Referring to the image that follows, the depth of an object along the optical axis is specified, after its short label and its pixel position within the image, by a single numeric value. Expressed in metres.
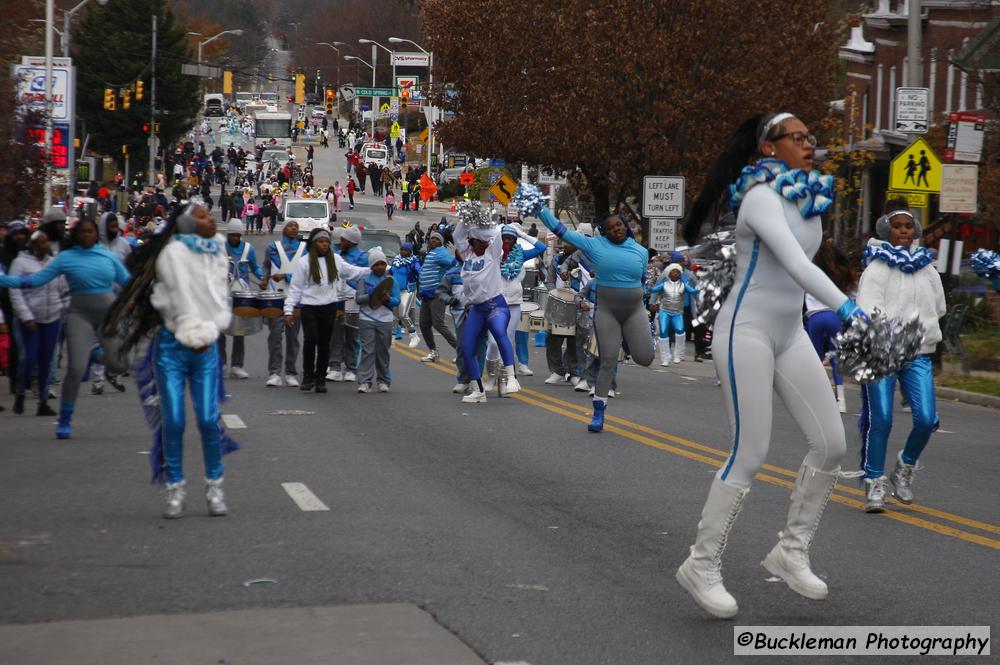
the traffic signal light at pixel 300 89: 135.25
